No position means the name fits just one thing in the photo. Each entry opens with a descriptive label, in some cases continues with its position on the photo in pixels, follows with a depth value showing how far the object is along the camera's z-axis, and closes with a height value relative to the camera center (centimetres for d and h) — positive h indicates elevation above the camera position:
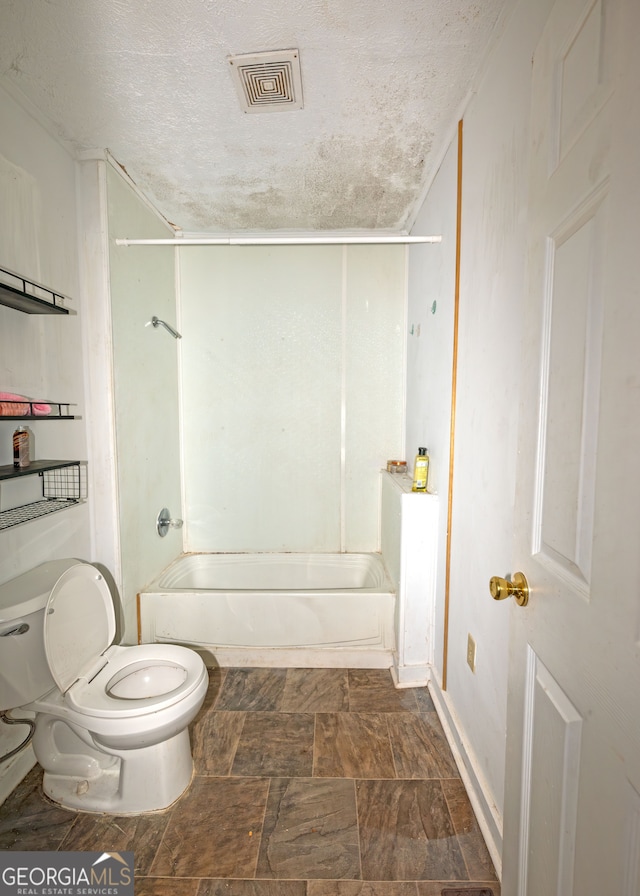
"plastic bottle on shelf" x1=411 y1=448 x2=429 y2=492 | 214 -30
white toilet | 137 -98
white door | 55 -10
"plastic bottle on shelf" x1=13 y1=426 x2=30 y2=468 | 146 -13
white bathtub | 225 -112
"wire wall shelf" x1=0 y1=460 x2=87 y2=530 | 142 -33
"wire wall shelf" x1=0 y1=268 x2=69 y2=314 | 133 +36
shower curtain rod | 172 +70
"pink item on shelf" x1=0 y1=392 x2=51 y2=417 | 131 +1
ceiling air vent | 140 +115
